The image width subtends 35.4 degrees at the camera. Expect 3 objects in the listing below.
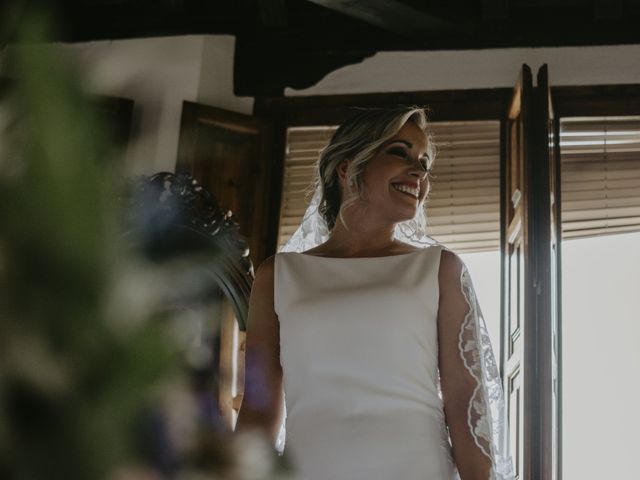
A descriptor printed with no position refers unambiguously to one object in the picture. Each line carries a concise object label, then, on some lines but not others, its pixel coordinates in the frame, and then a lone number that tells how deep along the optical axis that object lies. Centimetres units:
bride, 183
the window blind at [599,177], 394
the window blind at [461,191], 393
